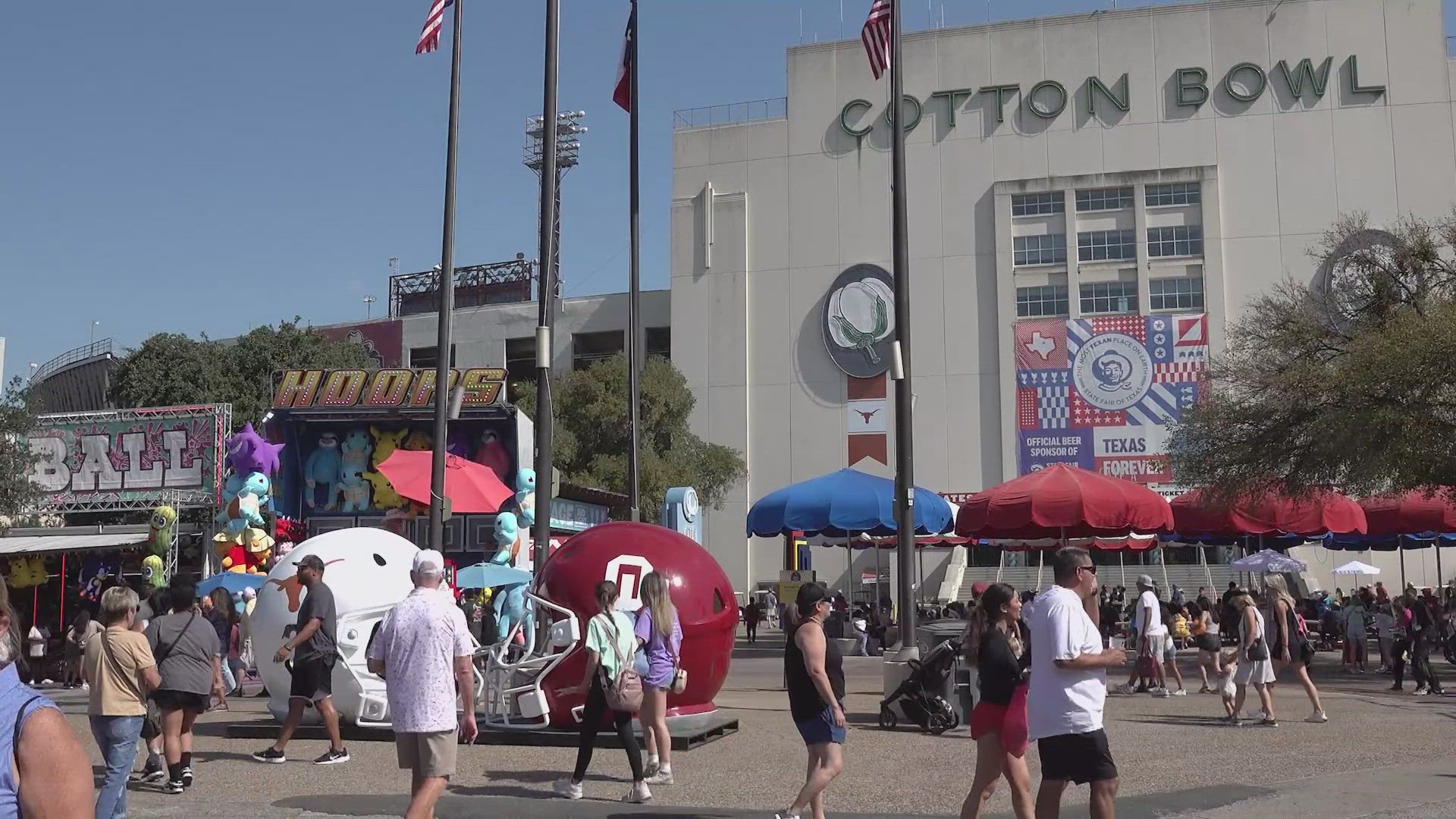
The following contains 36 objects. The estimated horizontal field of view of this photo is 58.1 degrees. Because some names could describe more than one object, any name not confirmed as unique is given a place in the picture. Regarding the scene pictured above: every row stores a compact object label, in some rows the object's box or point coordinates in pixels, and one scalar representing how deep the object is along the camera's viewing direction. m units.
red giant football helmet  12.09
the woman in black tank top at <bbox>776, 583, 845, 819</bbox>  7.84
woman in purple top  10.11
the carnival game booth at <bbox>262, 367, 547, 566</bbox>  34.09
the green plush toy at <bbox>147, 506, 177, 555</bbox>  24.11
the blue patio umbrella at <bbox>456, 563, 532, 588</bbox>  18.31
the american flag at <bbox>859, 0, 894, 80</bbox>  17.95
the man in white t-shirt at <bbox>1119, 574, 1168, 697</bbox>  17.91
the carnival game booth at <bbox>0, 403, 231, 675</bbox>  26.55
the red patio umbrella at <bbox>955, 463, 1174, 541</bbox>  18.48
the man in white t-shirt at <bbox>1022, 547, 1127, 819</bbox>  6.24
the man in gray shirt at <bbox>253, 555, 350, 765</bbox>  10.86
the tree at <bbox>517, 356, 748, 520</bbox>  43.38
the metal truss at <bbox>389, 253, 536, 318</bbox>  64.06
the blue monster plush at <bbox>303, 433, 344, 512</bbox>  35.00
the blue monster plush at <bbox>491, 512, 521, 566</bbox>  21.03
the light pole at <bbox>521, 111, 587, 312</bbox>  62.47
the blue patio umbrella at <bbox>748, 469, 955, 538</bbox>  20.77
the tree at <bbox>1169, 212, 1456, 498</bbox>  20.12
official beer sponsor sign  45.81
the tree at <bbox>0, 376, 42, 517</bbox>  26.70
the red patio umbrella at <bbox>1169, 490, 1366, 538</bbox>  23.11
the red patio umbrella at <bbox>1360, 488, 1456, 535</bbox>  24.64
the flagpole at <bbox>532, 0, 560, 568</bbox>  15.65
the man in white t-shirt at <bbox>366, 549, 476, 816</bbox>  7.13
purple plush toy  23.56
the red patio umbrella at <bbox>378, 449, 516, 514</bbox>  25.22
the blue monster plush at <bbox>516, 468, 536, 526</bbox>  22.83
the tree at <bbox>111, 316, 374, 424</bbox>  52.94
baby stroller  13.77
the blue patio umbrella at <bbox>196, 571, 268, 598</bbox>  19.41
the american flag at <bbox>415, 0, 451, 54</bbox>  19.41
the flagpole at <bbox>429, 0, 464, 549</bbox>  18.78
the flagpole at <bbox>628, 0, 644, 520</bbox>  19.94
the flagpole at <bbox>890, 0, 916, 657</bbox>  15.17
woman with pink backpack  9.61
